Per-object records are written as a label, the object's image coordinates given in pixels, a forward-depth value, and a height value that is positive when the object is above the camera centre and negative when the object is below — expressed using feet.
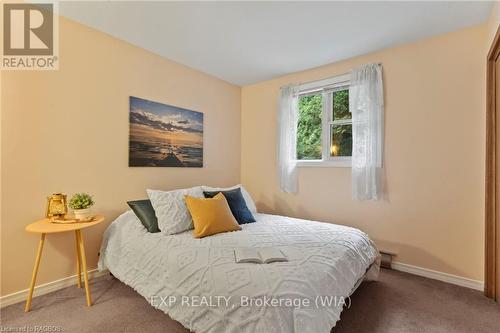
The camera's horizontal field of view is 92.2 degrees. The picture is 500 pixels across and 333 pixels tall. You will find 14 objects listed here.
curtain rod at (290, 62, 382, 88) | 9.01 +3.81
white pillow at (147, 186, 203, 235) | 7.02 -1.39
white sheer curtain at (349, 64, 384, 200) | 8.88 +1.37
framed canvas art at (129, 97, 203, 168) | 8.82 +1.21
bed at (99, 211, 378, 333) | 4.01 -2.21
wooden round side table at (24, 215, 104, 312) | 5.82 -1.56
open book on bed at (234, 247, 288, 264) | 4.89 -1.90
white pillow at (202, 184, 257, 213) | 9.49 -1.43
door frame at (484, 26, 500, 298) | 6.76 -0.44
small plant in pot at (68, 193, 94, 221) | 6.62 -1.12
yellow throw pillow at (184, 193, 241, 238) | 6.75 -1.48
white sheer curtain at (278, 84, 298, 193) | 11.16 +1.25
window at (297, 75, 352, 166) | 10.12 +1.87
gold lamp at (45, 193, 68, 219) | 6.57 -1.12
